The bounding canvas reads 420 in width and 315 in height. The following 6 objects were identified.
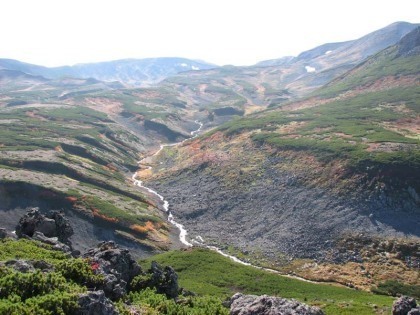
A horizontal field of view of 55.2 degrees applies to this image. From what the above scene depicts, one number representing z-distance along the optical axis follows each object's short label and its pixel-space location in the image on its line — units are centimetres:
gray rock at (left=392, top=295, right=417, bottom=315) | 3722
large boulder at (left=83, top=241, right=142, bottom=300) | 3331
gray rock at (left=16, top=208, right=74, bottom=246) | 5587
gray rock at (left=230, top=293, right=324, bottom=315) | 2883
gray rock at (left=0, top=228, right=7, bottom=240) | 4808
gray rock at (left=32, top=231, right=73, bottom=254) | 4690
